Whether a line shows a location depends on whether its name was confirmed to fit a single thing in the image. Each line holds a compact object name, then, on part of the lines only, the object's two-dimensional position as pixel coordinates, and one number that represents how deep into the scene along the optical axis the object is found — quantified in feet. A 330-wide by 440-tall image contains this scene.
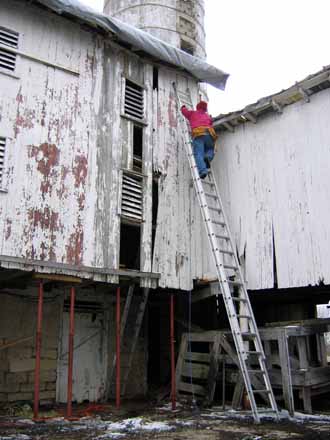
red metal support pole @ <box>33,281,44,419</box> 26.87
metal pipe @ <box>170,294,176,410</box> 32.66
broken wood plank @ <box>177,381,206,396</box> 33.78
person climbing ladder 34.42
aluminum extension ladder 26.37
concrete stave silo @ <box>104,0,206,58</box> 52.80
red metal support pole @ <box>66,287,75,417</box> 28.30
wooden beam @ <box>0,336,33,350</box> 31.25
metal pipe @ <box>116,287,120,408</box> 30.25
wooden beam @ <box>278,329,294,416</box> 27.99
